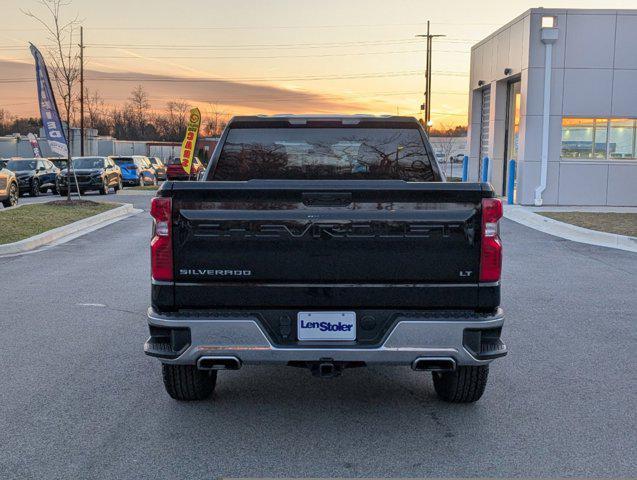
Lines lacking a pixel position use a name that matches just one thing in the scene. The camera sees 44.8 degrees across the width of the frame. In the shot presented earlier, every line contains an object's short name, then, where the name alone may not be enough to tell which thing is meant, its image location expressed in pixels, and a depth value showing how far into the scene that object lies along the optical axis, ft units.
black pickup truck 14.42
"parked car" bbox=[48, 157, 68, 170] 130.84
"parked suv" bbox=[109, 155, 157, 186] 142.92
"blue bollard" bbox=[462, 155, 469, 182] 117.08
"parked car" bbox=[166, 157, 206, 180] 147.24
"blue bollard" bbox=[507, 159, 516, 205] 87.04
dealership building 83.82
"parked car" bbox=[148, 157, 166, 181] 167.12
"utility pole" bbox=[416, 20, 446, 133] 192.94
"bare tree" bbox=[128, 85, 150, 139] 388.78
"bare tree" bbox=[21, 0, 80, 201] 89.31
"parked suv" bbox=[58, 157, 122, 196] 107.96
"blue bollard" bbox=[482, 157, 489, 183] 99.25
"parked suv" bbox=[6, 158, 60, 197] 107.65
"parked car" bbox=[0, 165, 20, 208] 80.28
